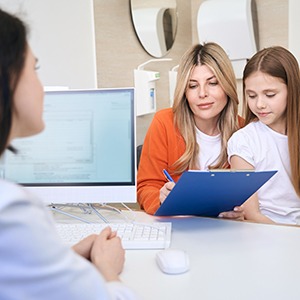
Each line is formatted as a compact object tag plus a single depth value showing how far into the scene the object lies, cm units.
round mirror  239
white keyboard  99
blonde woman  149
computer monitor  114
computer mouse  83
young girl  140
